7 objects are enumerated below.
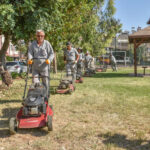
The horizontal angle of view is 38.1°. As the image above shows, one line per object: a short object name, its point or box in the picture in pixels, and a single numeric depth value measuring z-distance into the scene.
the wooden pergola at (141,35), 16.05
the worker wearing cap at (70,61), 9.76
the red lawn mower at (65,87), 8.57
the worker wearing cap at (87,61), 18.07
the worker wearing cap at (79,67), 13.72
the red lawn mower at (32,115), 4.32
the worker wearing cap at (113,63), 22.14
